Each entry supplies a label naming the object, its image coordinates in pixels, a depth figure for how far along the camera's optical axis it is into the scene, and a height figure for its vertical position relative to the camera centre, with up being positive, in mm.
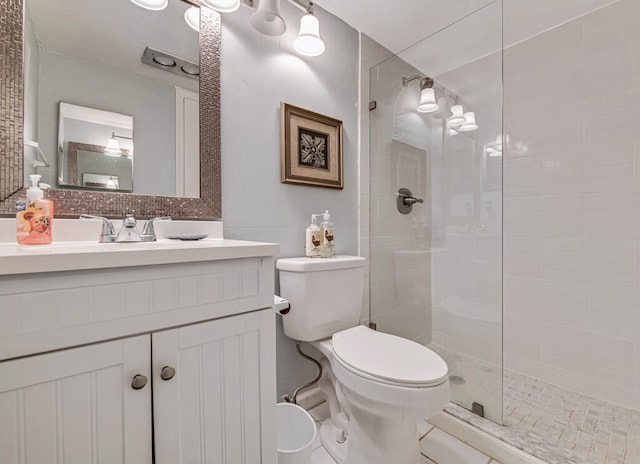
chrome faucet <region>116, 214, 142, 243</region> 896 -3
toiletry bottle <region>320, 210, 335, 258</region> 1380 -43
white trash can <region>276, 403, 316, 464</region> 1130 -797
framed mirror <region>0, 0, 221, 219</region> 813 +289
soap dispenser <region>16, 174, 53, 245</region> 765 +34
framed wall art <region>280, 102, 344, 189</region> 1364 +419
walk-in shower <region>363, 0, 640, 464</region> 1412 +84
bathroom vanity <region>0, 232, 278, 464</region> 507 -262
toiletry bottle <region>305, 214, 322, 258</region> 1368 -47
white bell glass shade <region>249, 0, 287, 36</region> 1157 +868
